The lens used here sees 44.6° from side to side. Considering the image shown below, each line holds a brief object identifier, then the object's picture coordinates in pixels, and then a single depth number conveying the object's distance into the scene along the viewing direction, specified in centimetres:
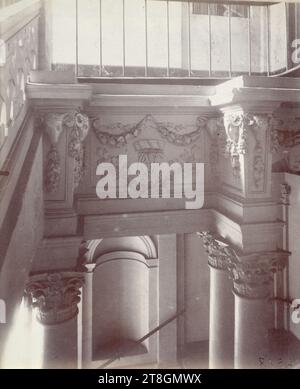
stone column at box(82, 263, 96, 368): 794
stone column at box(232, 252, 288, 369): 471
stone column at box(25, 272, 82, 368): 405
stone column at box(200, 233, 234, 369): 569
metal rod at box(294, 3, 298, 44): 655
